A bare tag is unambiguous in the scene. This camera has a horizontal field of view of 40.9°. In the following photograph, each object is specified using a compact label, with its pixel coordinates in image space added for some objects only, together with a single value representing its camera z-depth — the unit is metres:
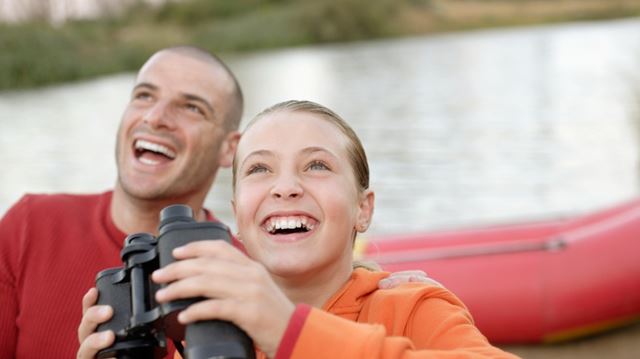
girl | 1.28
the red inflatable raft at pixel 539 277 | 4.02
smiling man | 2.19
